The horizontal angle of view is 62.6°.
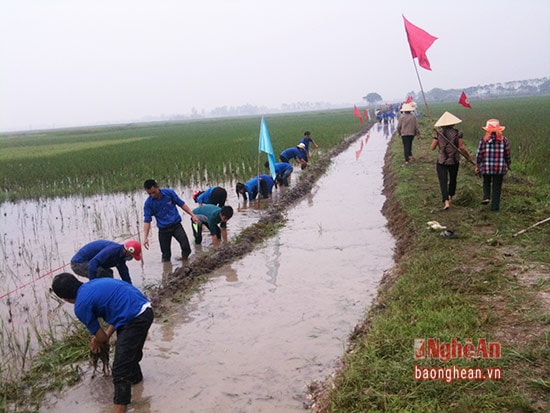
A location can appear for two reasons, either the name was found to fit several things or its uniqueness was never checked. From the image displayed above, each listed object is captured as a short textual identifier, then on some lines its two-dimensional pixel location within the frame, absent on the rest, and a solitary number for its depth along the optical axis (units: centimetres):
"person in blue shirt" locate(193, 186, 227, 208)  737
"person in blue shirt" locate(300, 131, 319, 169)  1333
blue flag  890
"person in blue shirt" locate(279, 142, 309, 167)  1248
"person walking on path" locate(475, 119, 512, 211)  589
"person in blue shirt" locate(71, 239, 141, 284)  430
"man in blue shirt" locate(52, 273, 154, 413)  308
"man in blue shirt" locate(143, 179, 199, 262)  594
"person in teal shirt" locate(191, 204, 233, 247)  652
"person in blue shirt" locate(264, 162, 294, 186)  1149
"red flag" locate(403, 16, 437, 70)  670
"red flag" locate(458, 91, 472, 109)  1175
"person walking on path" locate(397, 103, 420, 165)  1054
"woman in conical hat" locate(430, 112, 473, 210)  641
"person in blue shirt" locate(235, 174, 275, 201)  903
